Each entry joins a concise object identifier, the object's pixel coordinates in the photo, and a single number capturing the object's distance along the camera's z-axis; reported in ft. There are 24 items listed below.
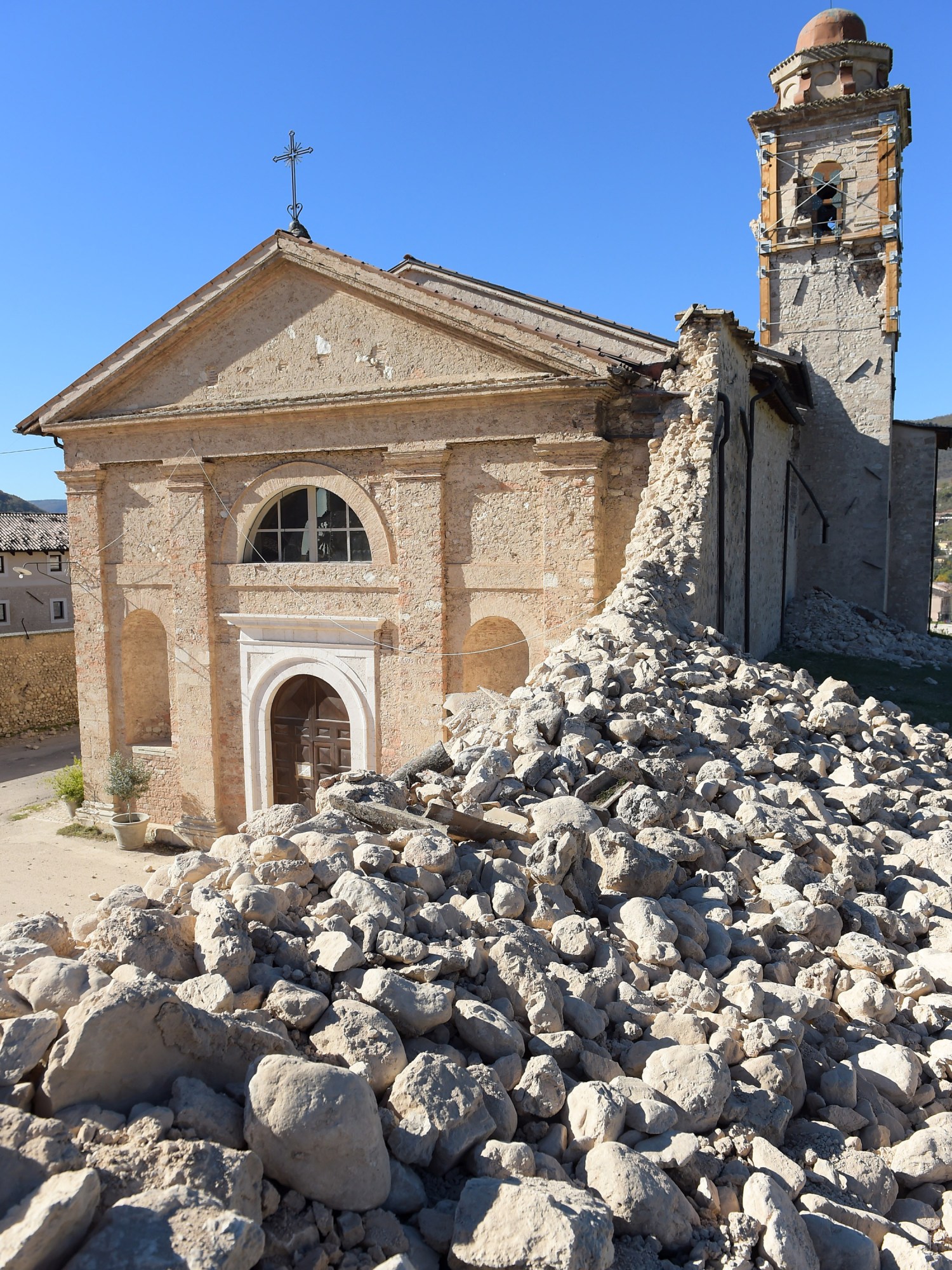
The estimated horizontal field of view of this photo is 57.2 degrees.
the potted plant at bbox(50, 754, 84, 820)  45.60
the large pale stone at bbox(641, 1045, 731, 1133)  8.53
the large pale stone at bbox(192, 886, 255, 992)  8.16
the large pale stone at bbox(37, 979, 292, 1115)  6.52
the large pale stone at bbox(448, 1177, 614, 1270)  6.32
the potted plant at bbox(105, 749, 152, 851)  41.91
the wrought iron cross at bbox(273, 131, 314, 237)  40.47
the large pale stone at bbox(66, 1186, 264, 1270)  5.32
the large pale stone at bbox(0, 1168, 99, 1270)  5.15
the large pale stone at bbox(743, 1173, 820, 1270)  7.43
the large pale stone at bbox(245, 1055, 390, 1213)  6.52
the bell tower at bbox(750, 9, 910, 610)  58.85
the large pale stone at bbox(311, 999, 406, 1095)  7.66
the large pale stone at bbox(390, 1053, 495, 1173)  7.32
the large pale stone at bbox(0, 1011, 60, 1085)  6.46
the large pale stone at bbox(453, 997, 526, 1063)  8.58
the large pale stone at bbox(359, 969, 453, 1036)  8.30
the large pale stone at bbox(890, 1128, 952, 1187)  9.22
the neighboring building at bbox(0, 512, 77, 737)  71.61
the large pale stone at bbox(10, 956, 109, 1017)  7.17
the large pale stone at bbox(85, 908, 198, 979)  8.06
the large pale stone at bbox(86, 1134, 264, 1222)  5.89
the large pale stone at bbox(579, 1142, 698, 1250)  7.25
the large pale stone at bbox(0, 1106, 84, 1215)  5.65
